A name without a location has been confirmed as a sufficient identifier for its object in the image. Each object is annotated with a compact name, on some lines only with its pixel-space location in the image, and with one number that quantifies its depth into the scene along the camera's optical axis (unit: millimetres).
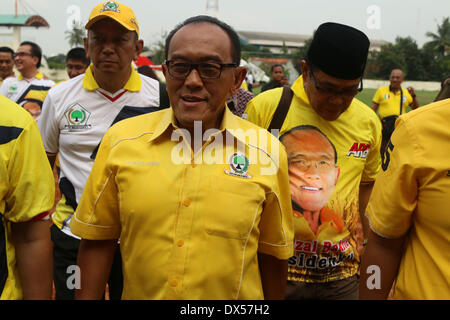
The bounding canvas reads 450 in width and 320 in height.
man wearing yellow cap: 2859
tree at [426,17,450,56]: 66188
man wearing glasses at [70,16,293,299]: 1662
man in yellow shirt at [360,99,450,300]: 1705
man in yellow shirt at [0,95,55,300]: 1765
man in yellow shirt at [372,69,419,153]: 9863
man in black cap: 2615
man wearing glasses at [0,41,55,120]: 6312
